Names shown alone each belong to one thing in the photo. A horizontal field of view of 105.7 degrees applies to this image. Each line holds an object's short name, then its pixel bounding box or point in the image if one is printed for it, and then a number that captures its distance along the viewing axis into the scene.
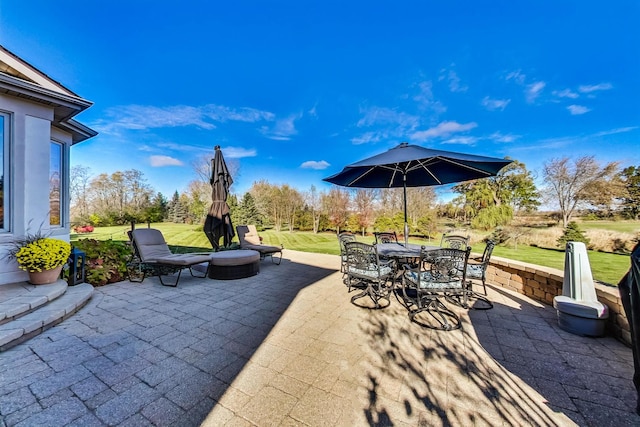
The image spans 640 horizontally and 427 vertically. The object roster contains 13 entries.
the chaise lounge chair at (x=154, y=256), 4.54
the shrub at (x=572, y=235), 7.80
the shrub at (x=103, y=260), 4.36
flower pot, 3.49
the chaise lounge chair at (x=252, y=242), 6.30
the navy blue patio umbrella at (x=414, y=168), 3.57
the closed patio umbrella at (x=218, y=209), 6.33
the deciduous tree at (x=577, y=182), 10.68
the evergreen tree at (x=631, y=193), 8.98
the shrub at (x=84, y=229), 11.72
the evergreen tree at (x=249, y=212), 17.95
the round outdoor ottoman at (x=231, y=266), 4.87
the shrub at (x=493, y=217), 11.86
